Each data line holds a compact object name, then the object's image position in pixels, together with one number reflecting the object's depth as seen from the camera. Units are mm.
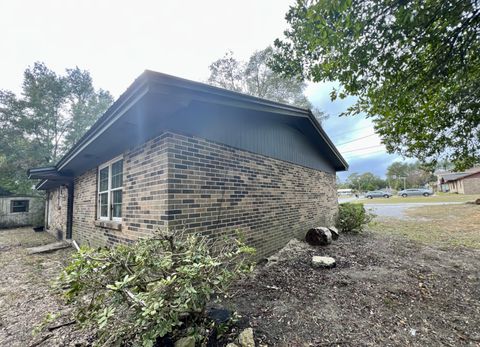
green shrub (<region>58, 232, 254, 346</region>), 1887
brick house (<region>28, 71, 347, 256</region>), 3385
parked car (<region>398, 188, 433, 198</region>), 36656
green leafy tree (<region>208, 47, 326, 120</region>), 15992
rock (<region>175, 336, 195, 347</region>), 2031
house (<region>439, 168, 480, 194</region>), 32250
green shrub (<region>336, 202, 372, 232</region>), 8297
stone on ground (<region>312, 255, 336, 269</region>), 4539
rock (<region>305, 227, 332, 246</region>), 6316
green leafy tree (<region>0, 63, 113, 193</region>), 17250
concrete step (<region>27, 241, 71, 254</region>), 7496
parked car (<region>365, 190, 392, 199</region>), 40062
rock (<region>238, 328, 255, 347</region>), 2147
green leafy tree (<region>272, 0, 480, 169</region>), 3238
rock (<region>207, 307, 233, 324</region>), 2482
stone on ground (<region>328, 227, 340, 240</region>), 7154
